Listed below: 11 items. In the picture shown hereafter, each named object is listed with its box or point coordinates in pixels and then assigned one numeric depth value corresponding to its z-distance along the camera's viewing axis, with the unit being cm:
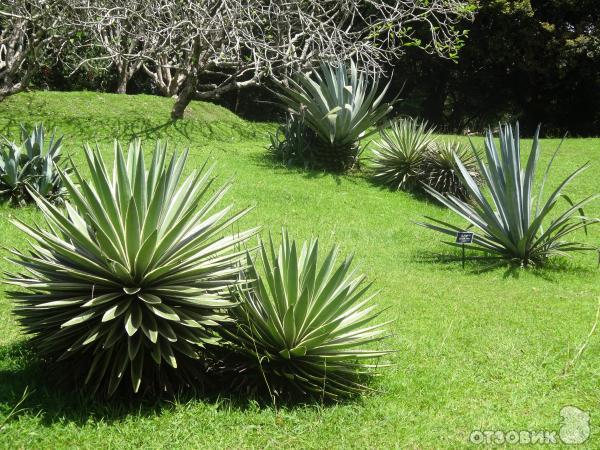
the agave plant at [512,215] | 886
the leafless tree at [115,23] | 1388
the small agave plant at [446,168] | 1284
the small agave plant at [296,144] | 1401
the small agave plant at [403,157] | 1335
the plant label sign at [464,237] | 847
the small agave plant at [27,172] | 942
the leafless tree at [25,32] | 1368
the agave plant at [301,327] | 447
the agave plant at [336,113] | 1347
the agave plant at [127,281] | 424
